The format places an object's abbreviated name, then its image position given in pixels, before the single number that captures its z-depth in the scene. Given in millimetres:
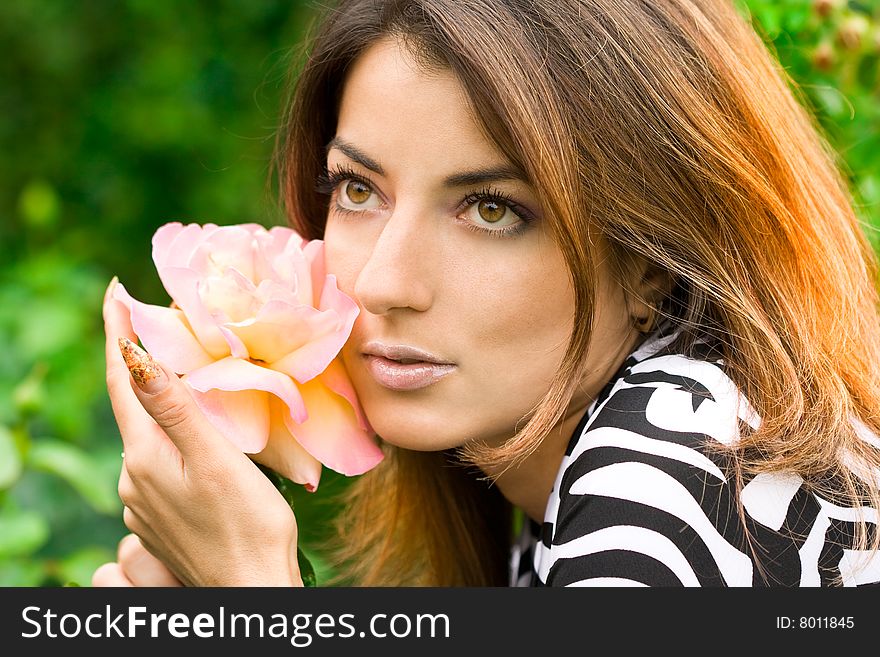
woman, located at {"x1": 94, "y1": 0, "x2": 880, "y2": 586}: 1301
